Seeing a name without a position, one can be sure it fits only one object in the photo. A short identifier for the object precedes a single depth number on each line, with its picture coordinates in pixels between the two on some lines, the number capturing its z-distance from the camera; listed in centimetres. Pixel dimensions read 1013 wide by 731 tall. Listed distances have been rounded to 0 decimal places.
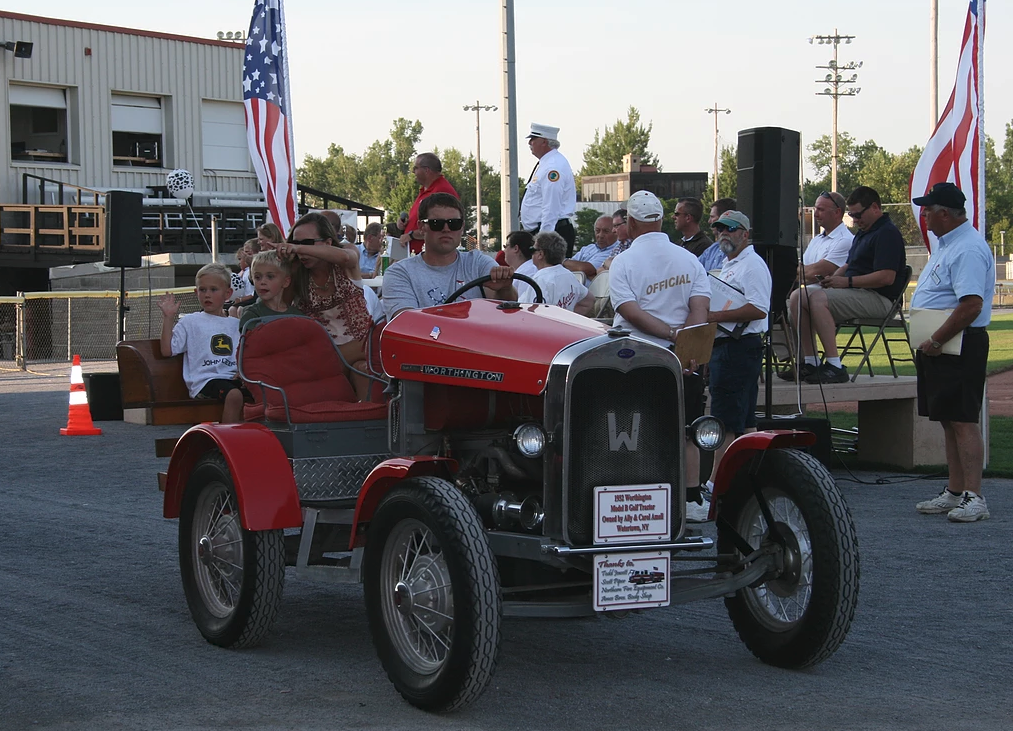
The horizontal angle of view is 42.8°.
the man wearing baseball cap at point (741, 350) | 845
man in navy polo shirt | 1027
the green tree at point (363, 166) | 12269
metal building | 3278
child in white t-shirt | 1009
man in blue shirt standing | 794
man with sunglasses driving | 589
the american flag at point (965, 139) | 1027
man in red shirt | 1049
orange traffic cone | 1377
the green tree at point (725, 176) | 9286
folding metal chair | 1048
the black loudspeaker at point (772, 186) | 1038
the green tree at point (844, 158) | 11819
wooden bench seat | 873
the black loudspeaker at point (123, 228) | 1572
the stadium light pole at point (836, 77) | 6826
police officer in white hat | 1170
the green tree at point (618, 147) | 10394
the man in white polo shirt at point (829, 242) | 1111
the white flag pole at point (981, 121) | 1026
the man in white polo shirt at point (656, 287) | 737
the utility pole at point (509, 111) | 1586
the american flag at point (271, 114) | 1330
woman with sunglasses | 644
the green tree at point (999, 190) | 9325
